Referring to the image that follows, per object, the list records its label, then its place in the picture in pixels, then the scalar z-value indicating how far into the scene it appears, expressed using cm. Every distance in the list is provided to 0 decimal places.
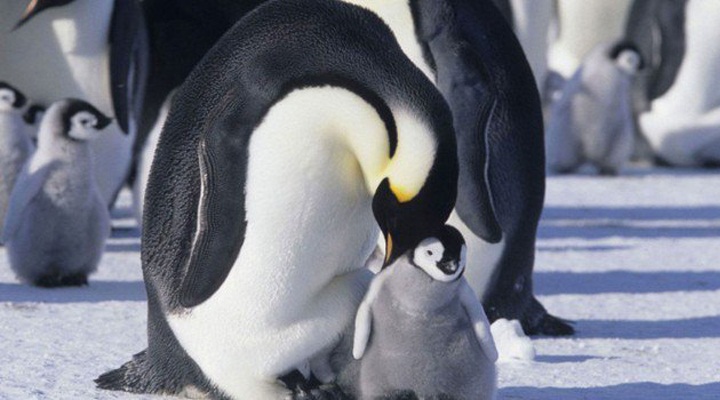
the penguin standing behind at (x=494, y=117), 839
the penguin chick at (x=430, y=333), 617
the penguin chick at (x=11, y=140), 1156
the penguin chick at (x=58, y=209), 1030
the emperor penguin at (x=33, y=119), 1243
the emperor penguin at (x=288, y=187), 607
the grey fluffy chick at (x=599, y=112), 1794
